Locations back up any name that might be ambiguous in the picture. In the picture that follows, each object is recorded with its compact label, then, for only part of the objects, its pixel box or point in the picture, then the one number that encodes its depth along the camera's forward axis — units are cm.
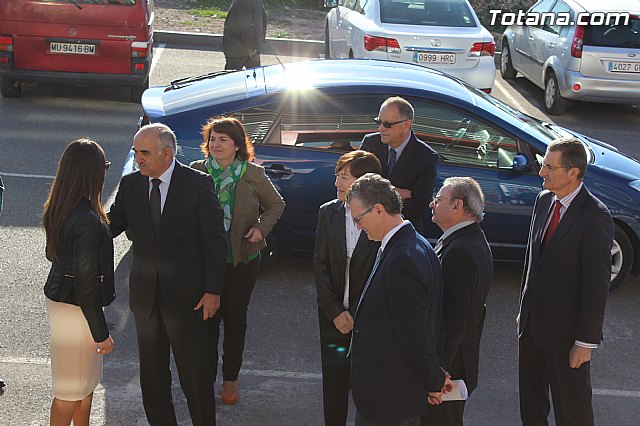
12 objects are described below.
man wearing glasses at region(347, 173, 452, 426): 385
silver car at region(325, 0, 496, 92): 1266
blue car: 730
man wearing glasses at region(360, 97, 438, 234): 605
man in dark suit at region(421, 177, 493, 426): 437
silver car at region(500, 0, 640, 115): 1352
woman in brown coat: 550
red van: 1221
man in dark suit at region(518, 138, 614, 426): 463
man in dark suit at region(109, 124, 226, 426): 479
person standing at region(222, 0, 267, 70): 1251
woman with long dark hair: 447
